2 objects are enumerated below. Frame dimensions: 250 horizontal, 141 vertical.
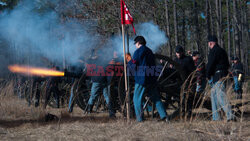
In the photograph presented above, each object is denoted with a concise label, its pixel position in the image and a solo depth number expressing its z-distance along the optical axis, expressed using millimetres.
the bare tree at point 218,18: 37706
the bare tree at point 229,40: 42716
